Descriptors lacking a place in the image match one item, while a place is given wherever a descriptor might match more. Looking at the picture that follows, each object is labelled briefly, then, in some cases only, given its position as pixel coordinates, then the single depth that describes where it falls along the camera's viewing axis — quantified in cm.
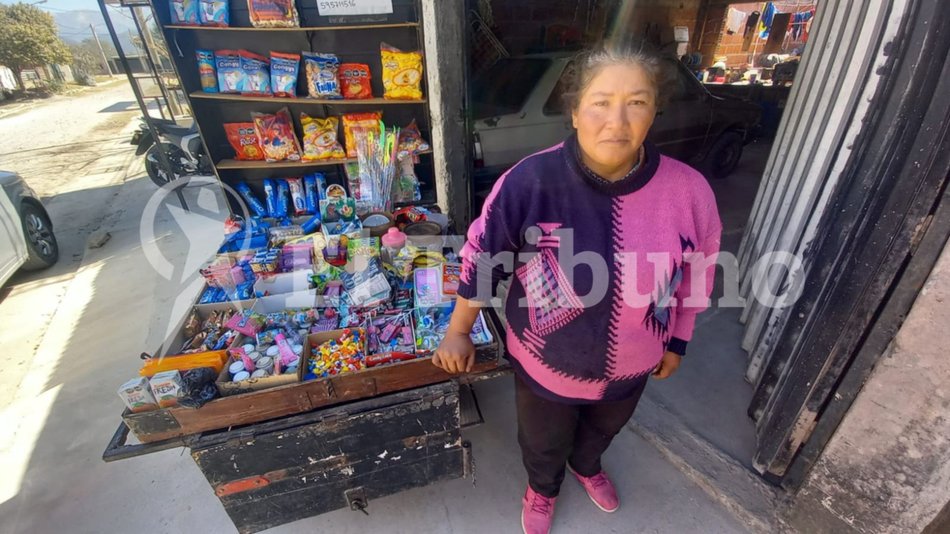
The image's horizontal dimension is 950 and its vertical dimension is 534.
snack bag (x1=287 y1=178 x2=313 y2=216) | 271
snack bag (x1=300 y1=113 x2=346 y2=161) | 255
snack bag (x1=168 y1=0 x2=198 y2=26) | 216
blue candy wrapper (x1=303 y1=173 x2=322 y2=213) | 274
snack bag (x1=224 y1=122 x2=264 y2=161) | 255
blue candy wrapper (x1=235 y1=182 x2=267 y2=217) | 273
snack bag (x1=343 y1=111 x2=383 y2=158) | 253
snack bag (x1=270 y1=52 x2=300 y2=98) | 237
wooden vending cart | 136
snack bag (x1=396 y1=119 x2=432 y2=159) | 256
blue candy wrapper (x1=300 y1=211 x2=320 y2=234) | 232
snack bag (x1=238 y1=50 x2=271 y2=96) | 235
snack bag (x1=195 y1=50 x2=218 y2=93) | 231
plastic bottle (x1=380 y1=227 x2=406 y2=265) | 206
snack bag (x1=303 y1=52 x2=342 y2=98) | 238
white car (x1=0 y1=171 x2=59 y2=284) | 334
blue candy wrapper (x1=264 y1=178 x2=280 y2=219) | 271
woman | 100
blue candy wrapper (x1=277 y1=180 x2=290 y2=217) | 273
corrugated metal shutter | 152
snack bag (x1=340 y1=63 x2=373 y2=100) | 244
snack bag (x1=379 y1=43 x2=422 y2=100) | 234
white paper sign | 220
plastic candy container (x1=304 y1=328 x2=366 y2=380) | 147
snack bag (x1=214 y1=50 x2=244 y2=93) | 232
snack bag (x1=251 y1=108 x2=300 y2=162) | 252
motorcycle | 565
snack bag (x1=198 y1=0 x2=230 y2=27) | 217
